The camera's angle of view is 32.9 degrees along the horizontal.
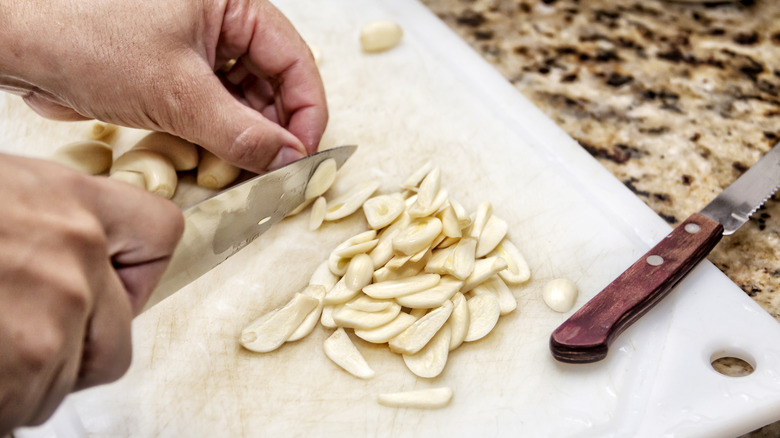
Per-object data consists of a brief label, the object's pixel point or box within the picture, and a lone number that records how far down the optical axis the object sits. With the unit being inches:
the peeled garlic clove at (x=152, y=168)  22.3
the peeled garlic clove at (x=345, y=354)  20.2
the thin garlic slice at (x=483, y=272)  20.9
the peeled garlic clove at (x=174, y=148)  22.7
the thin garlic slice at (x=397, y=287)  20.7
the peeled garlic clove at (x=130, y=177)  22.1
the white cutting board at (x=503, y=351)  19.7
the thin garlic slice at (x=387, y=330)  20.4
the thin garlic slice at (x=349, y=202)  22.3
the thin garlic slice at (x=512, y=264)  21.3
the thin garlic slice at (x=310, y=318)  20.6
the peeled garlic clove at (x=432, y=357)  20.1
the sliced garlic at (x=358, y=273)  20.9
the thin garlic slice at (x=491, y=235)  21.6
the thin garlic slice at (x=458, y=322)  20.4
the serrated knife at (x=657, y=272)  19.6
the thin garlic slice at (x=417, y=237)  20.9
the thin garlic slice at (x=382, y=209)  21.8
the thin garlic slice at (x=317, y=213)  22.3
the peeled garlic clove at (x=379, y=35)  25.0
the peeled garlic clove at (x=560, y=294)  20.9
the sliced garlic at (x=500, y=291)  20.8
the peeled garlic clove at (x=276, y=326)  20.4
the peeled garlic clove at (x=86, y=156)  22.7
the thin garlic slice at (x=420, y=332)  20.2
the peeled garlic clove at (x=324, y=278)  21.4
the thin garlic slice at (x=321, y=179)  22.2
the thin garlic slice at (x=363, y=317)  20.4
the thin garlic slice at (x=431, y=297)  20.6
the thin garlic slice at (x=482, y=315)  20.5
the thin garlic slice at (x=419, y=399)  19.8
